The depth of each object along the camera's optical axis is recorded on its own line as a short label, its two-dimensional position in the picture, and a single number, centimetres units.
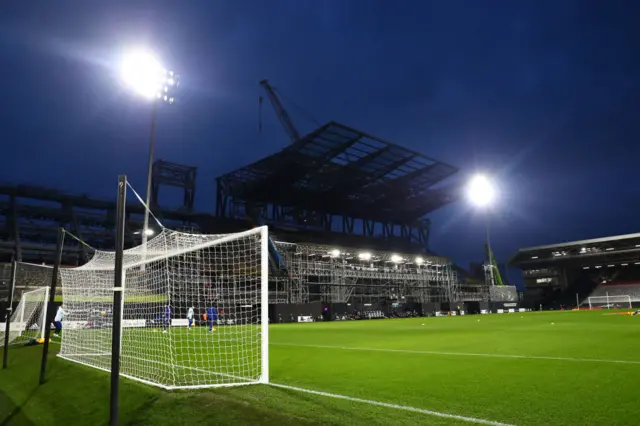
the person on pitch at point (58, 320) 1801
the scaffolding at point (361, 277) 3822
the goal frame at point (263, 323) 618
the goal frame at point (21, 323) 1702
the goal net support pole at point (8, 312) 915
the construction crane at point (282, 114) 7575
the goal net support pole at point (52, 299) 767
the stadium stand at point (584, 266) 5675
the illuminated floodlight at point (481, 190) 4403
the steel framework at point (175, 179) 6388
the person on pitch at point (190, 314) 1669
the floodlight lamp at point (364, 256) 4450
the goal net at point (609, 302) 5281
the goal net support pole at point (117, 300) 439
